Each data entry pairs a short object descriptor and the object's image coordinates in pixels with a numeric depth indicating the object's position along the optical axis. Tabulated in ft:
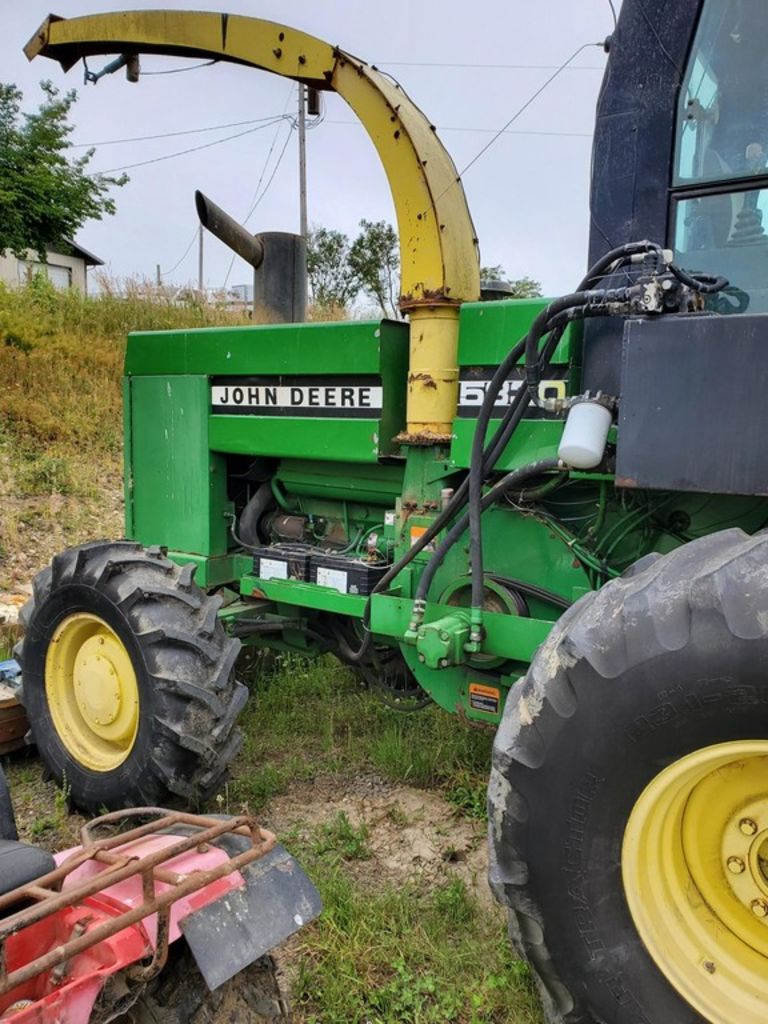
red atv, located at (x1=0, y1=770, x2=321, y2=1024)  4.49
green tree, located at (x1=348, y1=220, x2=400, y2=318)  64.80
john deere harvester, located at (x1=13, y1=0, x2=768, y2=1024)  5.64
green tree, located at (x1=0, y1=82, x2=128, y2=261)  34.58
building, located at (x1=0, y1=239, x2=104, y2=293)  76.89
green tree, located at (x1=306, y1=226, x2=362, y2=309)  66.59
